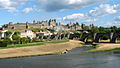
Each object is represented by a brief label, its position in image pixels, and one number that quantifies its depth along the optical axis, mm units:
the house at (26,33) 130462
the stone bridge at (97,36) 112731
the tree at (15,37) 89844
